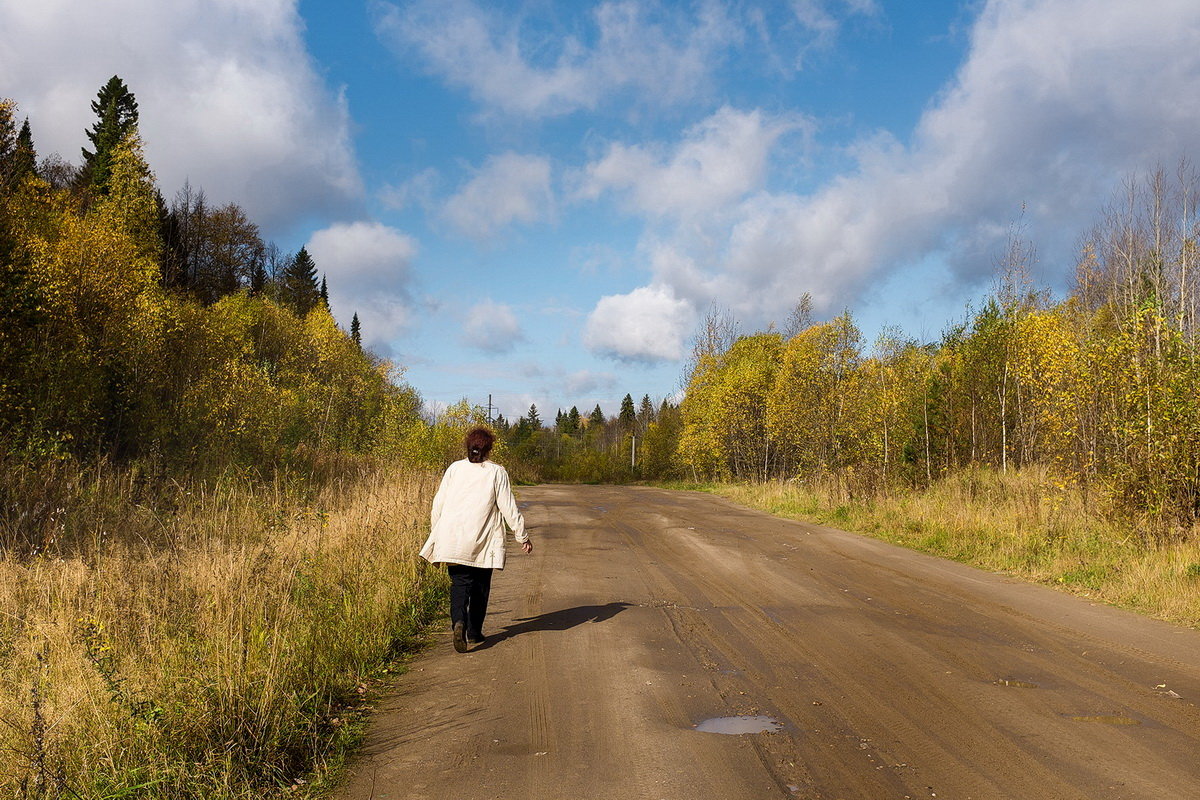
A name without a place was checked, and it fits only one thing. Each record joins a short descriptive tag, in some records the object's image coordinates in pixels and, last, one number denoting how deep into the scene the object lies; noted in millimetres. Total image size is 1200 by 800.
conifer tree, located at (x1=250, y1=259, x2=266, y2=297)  72331
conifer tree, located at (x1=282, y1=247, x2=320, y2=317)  79562
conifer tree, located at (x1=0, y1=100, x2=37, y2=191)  15352
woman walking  6766
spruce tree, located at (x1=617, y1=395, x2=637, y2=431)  125938
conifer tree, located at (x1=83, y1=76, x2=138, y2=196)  46000
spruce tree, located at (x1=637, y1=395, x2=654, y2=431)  106688
